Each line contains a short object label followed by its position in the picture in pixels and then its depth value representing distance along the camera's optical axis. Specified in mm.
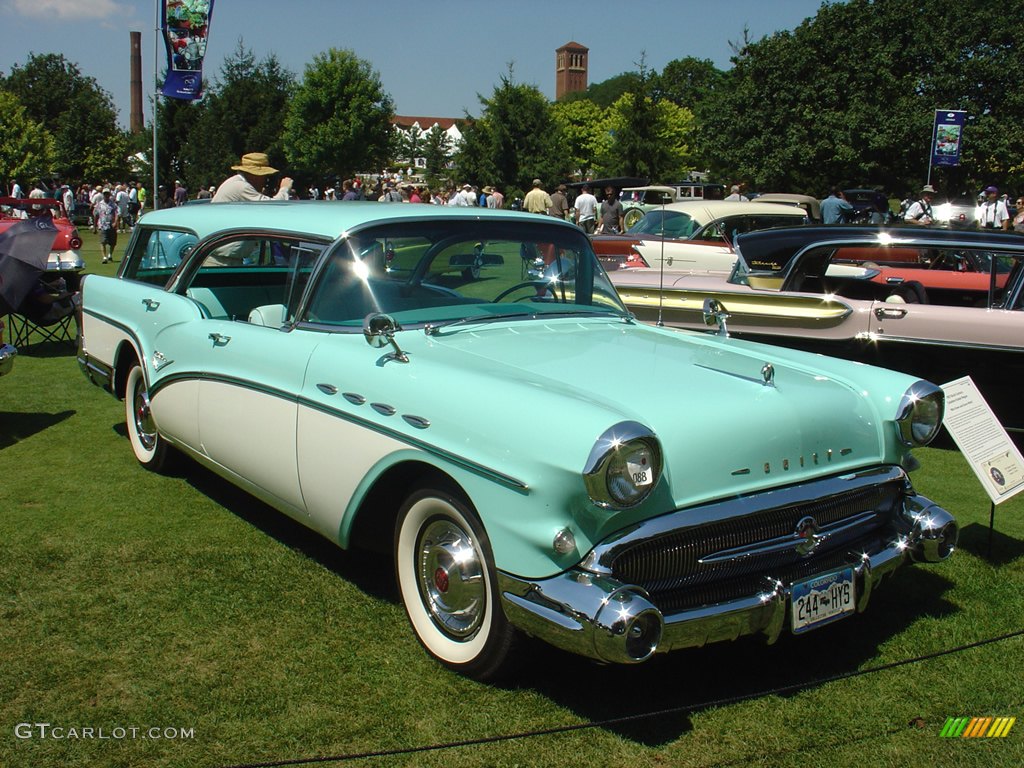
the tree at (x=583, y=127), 82625
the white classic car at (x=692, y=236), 11227
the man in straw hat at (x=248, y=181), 8641
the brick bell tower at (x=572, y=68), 142538
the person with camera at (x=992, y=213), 20125
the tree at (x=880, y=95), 36281
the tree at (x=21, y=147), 44062
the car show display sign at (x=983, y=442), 4059
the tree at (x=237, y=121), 45906
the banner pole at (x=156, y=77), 19997
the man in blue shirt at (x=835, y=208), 15680
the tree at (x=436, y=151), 66812
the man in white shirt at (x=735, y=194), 19812
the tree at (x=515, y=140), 38844
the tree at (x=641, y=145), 40031
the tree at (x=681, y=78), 90875
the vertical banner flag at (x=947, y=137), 21766
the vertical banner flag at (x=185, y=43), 17453
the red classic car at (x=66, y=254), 9773
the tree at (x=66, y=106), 49125
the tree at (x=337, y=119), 50219
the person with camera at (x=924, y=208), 18344
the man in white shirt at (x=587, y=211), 20312
